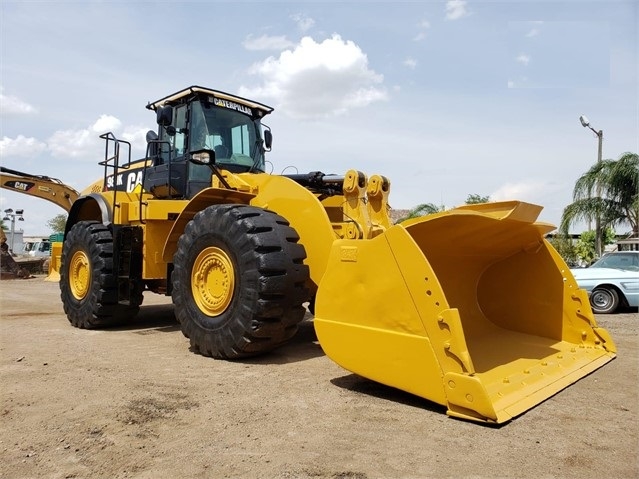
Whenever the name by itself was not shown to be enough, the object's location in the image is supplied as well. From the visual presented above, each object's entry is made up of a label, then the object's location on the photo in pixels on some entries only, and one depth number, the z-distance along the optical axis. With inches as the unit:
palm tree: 683.4
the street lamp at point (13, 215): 1082.1
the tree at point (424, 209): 998.4
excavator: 578.2
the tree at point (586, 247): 839.5
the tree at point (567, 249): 822.0
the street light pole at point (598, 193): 708.0
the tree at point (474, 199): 1089.3
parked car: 406.3
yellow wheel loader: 141.9
